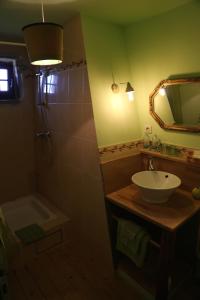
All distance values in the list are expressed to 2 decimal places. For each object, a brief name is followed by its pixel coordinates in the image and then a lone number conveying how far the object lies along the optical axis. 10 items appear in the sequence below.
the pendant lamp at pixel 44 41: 1.31
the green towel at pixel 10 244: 1.77
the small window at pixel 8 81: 2.73
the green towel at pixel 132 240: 1.75
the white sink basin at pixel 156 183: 1.67
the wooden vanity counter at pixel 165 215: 1.55
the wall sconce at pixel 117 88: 2.05
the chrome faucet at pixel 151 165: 2.05
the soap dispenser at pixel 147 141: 2.22
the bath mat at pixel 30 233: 2.31
